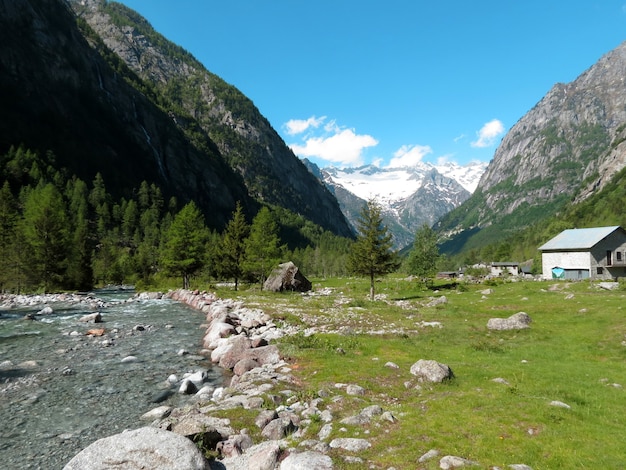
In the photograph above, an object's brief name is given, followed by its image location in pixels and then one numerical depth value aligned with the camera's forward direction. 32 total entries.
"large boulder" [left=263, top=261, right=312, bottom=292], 65.81
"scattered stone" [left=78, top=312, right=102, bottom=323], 33.87
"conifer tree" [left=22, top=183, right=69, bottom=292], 60.91
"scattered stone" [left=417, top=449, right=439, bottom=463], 8.79
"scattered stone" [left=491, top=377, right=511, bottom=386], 15.02
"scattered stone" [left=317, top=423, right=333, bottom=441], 10.28
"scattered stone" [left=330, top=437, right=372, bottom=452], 9.55
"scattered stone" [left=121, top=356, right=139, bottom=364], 21.25
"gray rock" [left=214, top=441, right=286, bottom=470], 8.52
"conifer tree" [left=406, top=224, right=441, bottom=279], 76.31
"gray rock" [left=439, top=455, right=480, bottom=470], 8.34
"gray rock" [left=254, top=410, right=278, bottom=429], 11.30
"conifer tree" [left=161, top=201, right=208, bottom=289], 68.12
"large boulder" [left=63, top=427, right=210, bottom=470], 7.32
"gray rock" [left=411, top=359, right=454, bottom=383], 15.59
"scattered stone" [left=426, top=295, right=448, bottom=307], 44.38
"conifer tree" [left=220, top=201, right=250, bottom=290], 72.62
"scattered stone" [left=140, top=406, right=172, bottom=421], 13.36
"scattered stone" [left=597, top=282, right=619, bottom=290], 48.28
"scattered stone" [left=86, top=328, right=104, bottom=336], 28.06
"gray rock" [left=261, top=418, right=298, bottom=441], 10.66
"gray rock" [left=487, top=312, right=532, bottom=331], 27.97
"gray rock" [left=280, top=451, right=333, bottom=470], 8.02
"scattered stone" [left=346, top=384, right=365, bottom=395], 14.09
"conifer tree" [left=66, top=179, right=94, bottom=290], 68.06
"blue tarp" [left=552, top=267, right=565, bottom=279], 73.56
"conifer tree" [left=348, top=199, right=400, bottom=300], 52.09
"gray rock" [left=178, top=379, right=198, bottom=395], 16.42
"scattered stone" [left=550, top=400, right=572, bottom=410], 12.06
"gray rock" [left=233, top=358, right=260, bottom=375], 19.05
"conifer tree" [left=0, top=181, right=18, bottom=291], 57.03
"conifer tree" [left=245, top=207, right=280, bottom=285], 66.69
